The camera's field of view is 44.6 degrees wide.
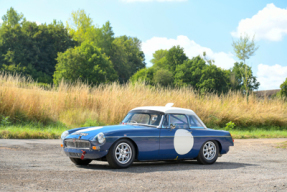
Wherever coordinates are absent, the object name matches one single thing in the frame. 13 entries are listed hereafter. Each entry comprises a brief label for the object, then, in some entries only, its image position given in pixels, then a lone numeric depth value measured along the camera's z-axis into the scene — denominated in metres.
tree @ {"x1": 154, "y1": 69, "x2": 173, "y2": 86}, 71.50
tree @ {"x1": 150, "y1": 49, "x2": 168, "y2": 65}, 103.19
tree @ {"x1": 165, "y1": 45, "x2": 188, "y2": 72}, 79.14
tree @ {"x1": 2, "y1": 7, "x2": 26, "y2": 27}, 80.94
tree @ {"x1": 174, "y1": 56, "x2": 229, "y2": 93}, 67.06
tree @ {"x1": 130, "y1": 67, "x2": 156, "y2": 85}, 75.46
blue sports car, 7.48
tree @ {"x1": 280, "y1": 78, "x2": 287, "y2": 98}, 81.95
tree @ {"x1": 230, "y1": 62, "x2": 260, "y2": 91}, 77.32
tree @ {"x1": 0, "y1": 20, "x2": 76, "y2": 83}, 62.06
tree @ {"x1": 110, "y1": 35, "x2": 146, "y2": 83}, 80.81
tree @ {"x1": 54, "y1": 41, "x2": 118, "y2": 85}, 57.37
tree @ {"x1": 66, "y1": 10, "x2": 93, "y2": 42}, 85.25
